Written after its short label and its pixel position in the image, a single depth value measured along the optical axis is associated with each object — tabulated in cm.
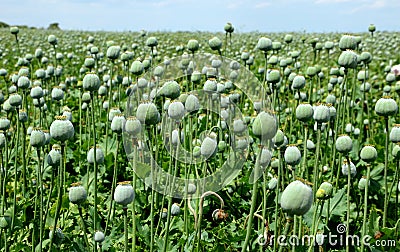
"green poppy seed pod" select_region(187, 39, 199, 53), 292
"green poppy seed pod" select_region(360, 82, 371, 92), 341
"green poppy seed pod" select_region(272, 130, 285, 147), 180
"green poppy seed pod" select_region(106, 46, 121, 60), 275
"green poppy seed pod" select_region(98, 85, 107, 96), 383
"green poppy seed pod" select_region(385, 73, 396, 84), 383
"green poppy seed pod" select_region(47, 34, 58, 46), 402
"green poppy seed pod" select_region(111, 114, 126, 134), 188
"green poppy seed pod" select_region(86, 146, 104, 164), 200
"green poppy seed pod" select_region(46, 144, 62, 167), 183
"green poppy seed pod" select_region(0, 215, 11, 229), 189
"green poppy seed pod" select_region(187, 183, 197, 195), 208
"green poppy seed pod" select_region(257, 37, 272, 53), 285
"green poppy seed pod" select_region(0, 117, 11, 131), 217
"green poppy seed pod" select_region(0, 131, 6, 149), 203
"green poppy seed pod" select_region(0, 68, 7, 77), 387
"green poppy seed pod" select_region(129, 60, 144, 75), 253
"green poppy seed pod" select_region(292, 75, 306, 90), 264
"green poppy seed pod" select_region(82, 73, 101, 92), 204
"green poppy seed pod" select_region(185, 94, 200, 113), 175
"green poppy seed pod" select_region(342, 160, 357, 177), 230
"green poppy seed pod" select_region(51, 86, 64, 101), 299
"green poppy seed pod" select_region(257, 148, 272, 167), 176
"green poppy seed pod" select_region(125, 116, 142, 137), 164
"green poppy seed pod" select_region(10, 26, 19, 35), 422
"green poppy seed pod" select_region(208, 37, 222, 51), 292
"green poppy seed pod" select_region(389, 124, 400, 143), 206
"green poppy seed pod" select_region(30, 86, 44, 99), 255
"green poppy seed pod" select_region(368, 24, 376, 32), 418
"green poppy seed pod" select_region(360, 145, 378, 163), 197
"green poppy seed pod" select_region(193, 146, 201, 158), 197
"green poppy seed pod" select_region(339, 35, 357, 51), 240
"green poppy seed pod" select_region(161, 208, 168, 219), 223
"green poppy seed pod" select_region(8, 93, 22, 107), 238
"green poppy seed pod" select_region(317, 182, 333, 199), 175
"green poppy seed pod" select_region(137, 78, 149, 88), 330
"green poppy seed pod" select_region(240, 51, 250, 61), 393
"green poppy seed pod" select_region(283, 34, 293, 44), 399
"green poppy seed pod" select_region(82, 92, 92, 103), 308
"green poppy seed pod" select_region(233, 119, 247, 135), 241
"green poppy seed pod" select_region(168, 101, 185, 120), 165
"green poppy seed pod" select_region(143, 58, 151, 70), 351
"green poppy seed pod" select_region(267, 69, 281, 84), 250
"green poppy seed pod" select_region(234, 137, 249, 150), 244
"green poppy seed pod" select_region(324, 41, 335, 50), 423
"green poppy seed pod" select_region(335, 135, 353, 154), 195
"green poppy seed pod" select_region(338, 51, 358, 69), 217
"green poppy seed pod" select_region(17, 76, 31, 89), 271
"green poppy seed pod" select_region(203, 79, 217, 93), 253
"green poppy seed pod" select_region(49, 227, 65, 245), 188
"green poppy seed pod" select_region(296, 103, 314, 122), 184
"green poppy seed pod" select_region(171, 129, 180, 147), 206
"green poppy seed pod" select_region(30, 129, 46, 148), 178
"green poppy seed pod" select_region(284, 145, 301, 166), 178
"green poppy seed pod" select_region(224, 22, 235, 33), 339
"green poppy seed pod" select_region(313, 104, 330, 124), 185
